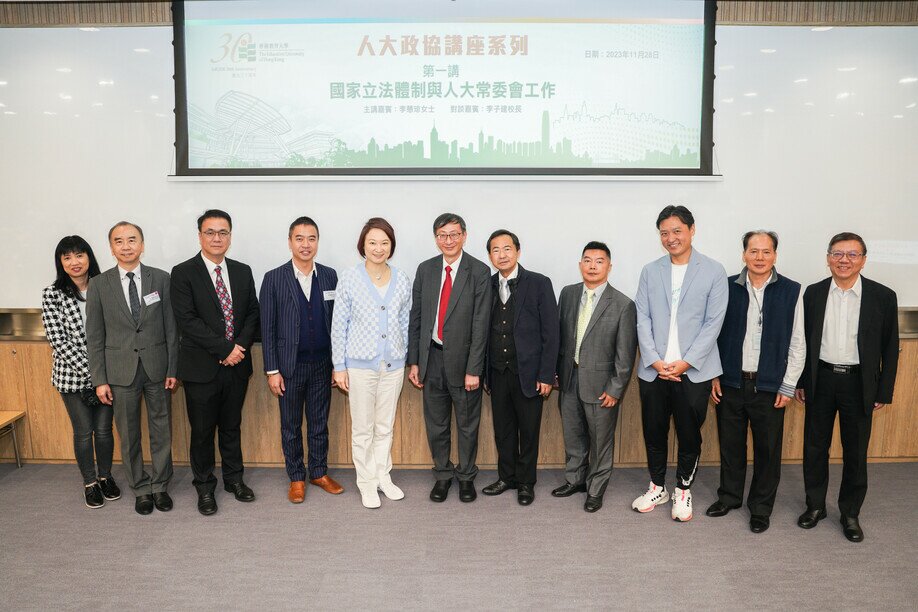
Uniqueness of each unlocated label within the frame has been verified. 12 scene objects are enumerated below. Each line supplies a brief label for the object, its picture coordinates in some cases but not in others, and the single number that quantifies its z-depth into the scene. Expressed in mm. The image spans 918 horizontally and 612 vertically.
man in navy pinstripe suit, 3227
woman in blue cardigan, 3172
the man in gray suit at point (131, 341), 3111
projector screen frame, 3700
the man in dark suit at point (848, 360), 2840
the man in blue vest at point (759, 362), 2908
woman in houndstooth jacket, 3232
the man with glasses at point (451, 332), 3162
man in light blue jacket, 2973
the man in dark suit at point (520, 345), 3137
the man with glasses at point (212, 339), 3109
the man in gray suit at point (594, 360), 3127
